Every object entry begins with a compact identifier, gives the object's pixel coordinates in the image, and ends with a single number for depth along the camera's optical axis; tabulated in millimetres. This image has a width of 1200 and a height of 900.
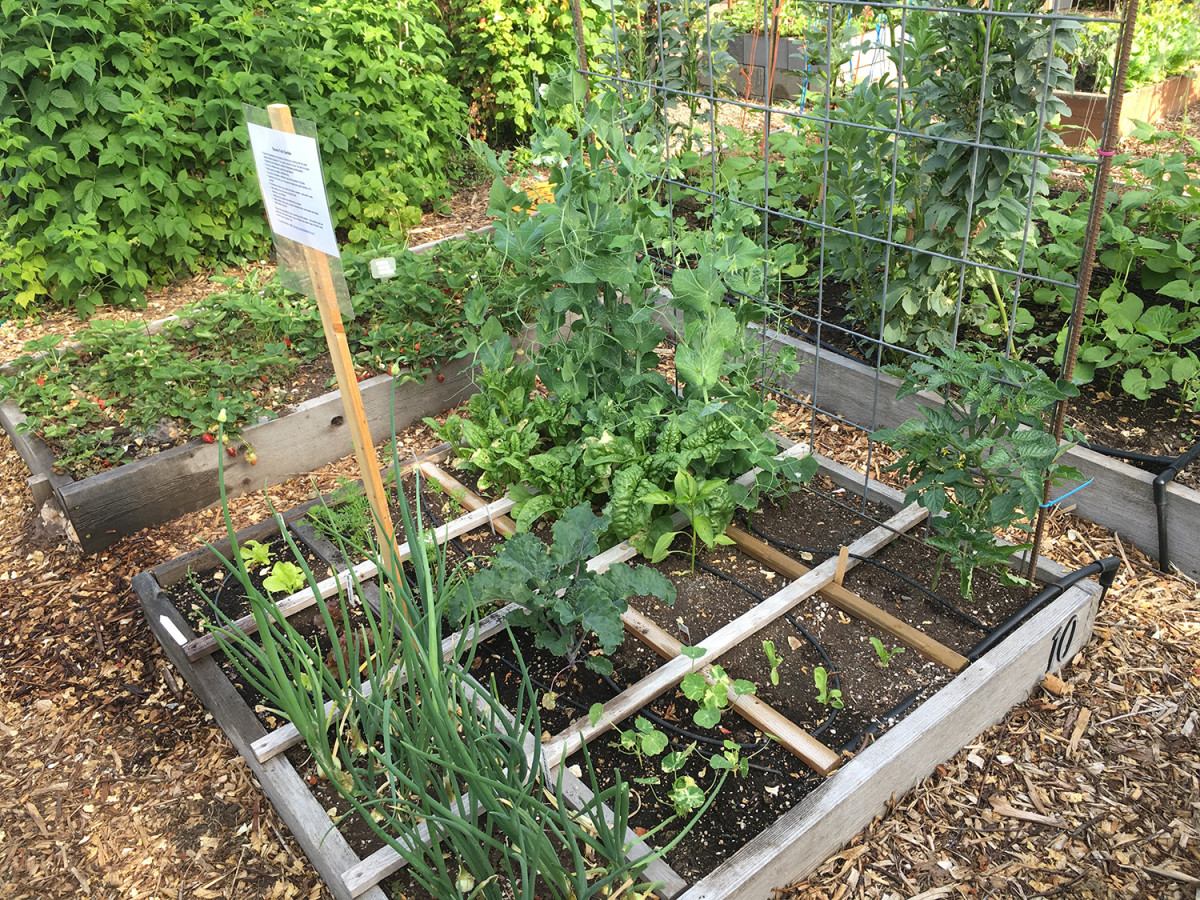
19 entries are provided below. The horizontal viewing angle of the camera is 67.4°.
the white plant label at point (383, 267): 2289
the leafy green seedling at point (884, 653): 2145
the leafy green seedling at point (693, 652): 2015
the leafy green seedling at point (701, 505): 2346
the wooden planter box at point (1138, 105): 5402
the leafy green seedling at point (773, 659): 2121
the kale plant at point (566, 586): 1999
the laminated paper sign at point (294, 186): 1688
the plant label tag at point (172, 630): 2287
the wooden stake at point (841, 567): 2270
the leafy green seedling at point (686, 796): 1772
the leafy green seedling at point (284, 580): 2461
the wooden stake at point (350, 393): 1843
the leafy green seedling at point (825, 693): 2049
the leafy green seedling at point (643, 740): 1892
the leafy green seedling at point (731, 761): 1880
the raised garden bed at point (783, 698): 1740
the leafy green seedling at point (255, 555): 2545
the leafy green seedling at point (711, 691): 1943
